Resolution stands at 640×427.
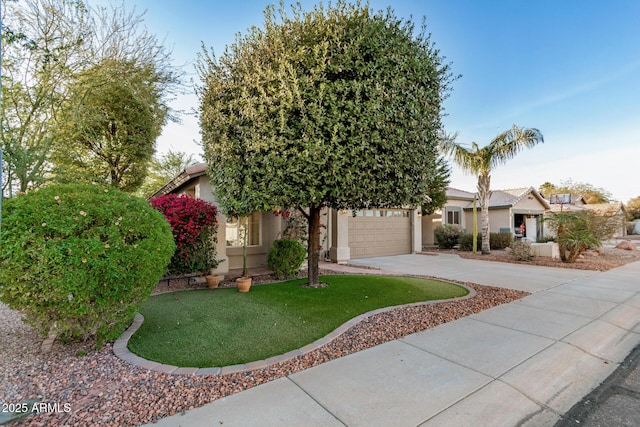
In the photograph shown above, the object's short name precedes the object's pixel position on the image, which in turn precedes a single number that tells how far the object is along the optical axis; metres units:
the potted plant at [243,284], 6.41
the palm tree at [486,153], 13.08
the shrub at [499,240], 16.62
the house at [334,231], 9.12
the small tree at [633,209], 34.78
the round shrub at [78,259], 2.97
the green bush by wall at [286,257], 7.73
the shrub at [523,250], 11.84
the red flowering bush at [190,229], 6.77
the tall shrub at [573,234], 10.93
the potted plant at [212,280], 7.01
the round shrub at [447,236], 17.09
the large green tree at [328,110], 4.88
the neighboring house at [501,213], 18.52
